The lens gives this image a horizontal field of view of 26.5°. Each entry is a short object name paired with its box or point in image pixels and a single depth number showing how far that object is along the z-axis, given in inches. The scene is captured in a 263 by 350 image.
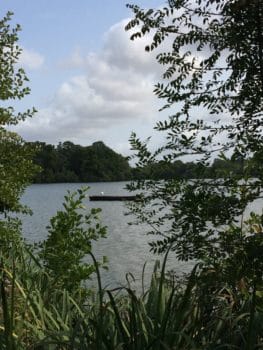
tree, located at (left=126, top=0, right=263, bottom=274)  126.2
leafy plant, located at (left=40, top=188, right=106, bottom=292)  232.1
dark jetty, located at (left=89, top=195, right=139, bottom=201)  2899.6
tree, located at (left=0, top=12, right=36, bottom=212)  295.9
